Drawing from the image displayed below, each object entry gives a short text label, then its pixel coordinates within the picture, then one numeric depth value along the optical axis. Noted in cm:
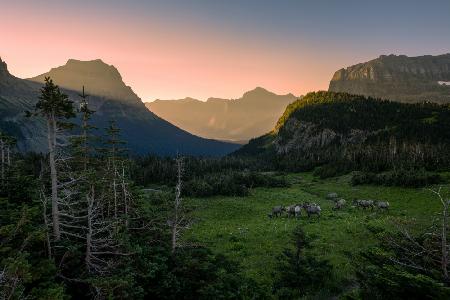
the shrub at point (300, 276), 2566
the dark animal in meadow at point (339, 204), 5975
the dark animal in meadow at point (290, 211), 5408
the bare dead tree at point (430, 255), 1384
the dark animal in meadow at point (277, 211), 5506
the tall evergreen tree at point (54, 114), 2059
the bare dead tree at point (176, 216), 2609
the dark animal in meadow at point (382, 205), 5547
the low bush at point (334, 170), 11875
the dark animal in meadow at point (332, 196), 7588
